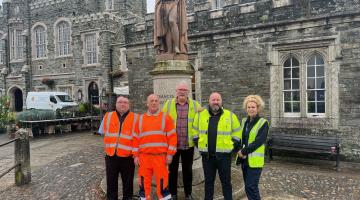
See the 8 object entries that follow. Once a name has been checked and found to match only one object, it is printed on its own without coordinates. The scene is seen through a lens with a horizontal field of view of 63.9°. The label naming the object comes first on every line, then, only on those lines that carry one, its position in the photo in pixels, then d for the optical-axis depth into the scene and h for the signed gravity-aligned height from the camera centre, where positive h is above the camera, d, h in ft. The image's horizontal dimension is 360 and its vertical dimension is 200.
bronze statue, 17.83 +4.44
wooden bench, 27.99 -4.83
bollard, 20.61 -4.36
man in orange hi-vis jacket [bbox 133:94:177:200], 13.65 -2.29
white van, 65.62 -0.52
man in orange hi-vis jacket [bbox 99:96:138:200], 14.34 -2.34
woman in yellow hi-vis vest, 13.14 -2.29
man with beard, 13.60 -2.04
